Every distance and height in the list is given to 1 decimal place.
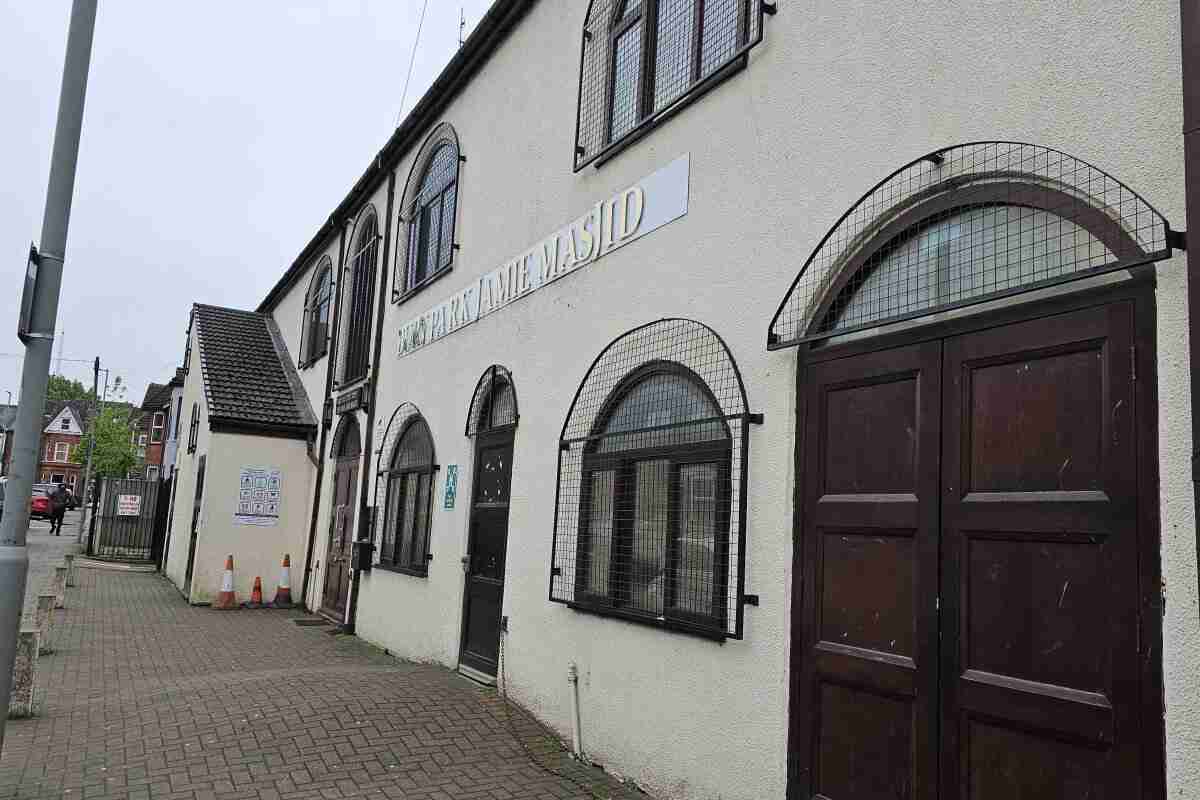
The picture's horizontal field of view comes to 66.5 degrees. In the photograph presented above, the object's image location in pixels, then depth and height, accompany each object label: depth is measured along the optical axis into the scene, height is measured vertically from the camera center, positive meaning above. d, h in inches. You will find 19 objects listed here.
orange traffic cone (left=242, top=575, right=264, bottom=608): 580.7 -62.6
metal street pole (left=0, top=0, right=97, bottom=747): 185.6 +32.4
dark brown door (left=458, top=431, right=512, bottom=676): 319.0 -15.5
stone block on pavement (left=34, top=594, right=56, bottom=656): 320.5 -45.4
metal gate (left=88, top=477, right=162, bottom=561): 934.4 -29.2
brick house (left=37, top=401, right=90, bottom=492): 3142.2 +149.4
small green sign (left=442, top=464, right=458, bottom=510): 364.2 +9.0
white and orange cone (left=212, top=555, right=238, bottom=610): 567.2 -61.4
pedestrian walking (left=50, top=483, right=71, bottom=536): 1333.7 -33.6
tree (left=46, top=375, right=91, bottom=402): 3644.2 +405.1
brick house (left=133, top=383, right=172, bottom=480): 2415.1 +182.9
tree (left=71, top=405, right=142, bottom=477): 1852.9 +85.1
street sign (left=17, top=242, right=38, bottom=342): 194.9 +39.9
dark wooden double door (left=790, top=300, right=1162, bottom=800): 124.1 -5.7
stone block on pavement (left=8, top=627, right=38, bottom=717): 266.2 -55.6
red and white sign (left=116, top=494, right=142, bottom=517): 937.5 -15.1
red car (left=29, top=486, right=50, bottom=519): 1505.8 -26.9
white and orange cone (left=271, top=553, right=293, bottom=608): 589.3 -58.4
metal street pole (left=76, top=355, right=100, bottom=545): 1316.4 +134.1
